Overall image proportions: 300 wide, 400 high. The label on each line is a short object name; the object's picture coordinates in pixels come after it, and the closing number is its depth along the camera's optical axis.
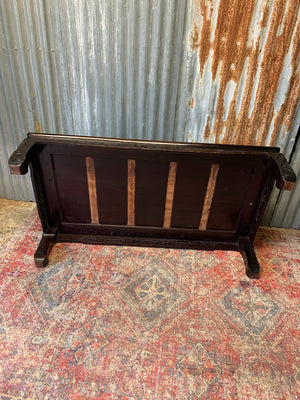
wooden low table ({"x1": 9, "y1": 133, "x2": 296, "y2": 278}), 1.96
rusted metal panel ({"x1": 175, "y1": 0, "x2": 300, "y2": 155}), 1.99
